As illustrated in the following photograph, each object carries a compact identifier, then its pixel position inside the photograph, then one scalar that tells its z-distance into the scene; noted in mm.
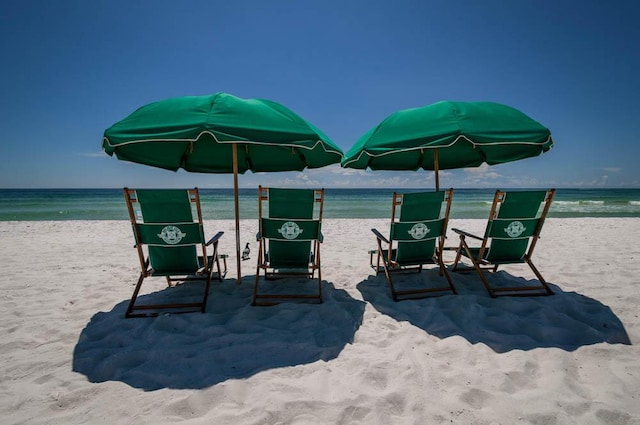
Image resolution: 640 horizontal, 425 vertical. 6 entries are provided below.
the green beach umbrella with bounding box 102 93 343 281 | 2564
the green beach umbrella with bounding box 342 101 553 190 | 2887
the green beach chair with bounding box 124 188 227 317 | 2873
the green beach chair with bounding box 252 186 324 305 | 3158
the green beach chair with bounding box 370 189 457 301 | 3293
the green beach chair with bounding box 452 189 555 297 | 3240
